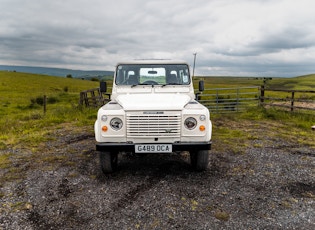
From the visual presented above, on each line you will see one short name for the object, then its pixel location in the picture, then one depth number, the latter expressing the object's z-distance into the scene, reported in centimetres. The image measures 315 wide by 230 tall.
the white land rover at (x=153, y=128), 469
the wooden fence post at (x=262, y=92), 1412
